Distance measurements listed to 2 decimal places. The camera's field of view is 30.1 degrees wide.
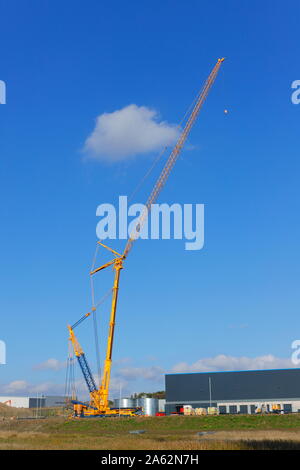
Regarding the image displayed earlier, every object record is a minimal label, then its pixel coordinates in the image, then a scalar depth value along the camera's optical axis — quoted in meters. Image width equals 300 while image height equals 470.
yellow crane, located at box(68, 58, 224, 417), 119.12
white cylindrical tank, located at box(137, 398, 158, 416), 113.25
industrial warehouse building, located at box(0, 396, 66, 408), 172.38
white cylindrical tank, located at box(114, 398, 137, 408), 127.56
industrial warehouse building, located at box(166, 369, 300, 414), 114.75
